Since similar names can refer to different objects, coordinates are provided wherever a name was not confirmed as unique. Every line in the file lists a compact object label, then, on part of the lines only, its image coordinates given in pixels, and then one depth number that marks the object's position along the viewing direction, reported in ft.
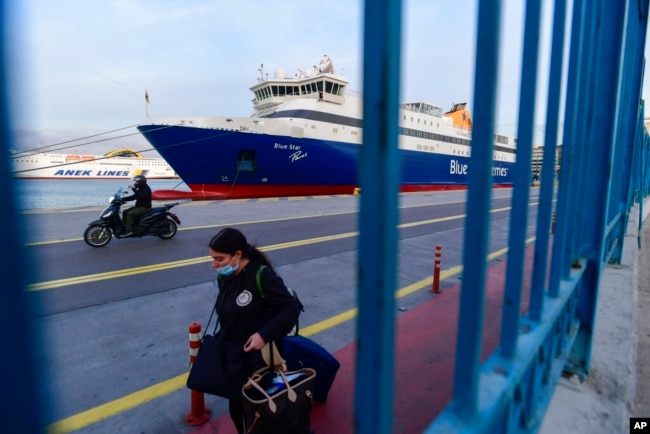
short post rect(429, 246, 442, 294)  16.76
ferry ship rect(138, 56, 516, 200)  54.70
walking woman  7.27
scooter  23.15
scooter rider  24.53
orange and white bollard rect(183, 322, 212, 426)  8.23
